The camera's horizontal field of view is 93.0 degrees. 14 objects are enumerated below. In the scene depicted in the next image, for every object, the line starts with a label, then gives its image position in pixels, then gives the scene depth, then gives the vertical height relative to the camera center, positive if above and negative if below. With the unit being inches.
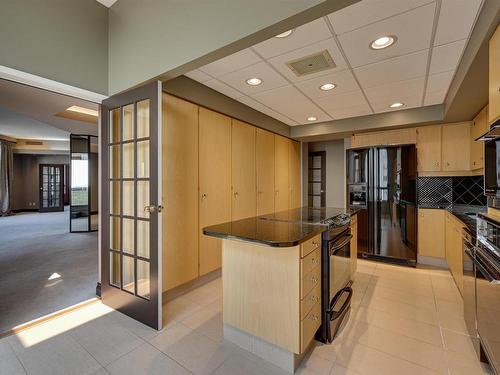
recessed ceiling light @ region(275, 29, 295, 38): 73.9 +47.9
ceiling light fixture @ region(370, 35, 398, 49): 76.4 +47.5
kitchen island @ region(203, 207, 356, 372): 60.2 -28.1
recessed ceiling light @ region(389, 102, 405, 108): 137.3 +47.3
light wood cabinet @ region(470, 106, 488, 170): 113.1 +26.6
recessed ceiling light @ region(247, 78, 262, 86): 109.0 +49.1
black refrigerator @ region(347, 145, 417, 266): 144.2 -12.3
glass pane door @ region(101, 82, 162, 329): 79.3 -6.8
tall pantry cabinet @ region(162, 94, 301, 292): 103.3 +3.1
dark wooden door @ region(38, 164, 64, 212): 385.4 -1.0
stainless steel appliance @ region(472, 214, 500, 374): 52.8 -24.5
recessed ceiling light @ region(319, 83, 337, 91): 112.7 +48.2
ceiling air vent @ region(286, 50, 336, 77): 88.0 +48.1
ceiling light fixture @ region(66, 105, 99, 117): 171.8 +57.1
